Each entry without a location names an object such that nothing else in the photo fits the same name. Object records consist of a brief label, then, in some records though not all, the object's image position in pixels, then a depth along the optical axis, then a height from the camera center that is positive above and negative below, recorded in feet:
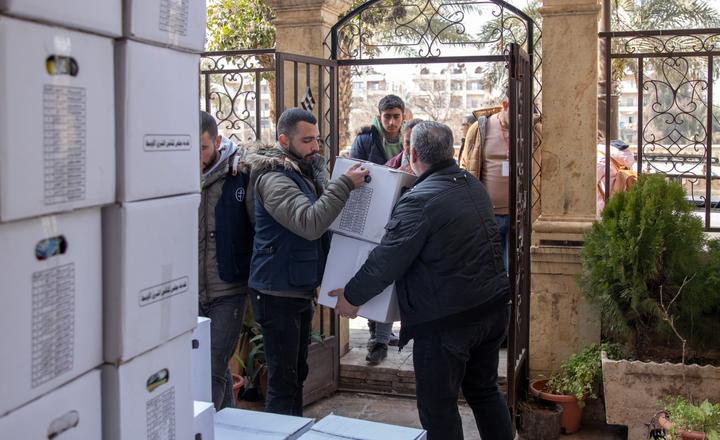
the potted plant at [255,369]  18.80 -3.87
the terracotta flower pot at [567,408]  17.02 -4.32
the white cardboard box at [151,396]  6.46 -1.61
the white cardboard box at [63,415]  5.50 -1.50
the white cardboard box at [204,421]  8.13 -2.19
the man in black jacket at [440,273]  12.27 -1.18
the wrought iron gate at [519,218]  15.47 -0.50
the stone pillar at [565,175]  17.76 +0.34
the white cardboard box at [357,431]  8.87 -2.51
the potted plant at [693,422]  14.07 -3.83
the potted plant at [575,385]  16.97 -3.87
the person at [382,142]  19.95 +1.16
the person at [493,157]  19.81 +0.80
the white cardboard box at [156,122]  6.38 +0.56
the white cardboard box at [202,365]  9.37 -1.88
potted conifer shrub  15.80 -1.88
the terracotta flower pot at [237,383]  17.89 -4.01
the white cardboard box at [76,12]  5.24 +1.19
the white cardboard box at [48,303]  5.36 -0.73
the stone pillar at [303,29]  19.51 +3.76
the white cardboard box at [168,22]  6.43 +1.37
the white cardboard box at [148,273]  6.36 -0.63
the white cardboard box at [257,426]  8.99 -2.51
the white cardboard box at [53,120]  5.21 +0.48
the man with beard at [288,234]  13.12 -0.65
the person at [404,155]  17.13 +0.76
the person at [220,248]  13.58 -0.88
